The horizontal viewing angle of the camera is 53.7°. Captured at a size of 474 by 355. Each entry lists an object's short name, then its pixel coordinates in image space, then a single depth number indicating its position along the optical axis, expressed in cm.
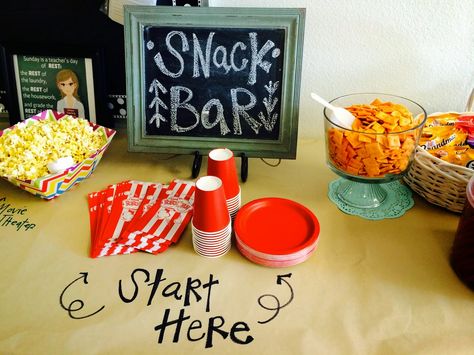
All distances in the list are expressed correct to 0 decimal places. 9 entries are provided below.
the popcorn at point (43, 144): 98
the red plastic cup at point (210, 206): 83
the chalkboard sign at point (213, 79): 101
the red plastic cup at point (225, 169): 91
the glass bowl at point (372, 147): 91
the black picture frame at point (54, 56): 117
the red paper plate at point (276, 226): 88
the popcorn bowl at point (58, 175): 97
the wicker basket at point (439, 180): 93
